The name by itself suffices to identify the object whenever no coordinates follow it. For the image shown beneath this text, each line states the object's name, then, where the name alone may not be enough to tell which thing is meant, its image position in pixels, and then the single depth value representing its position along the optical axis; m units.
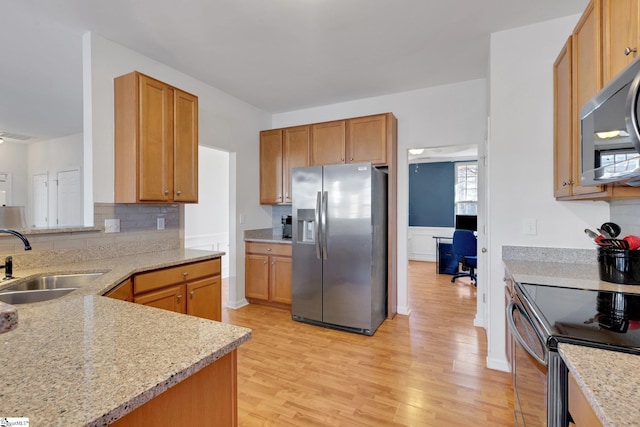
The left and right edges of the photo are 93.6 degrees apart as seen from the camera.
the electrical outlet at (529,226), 2.27
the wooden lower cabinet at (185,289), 2.14
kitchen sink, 1.55
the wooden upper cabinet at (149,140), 2.43
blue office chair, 5.03
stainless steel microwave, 0.93
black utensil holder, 1.57
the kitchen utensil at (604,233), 1.72
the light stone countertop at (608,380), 0.60
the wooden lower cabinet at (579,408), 0.72
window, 6.84
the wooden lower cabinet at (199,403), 0.73
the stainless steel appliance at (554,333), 0.95
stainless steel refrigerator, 3.08
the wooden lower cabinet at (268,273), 3.75
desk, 5.71
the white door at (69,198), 5.79
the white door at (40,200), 6.24
